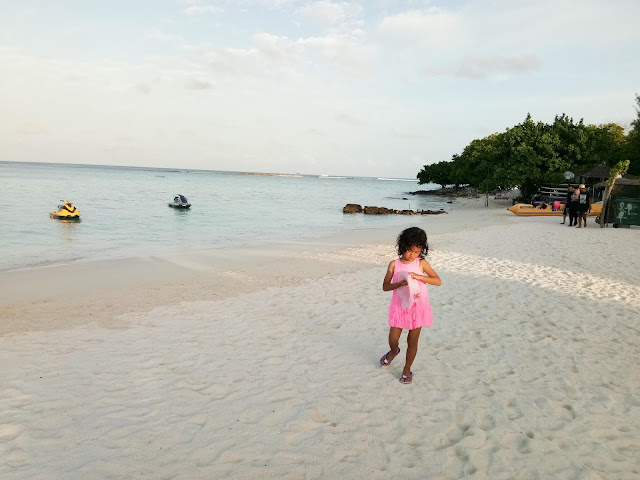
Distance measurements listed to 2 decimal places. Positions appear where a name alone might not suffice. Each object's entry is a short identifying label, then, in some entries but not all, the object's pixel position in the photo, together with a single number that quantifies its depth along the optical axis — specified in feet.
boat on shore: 87.47
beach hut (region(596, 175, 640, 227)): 61.05
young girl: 14.44
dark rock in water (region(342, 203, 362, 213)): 128.26
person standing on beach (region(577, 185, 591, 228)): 62.59
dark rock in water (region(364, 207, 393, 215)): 124.77
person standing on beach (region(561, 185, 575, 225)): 62.81
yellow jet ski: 82.48
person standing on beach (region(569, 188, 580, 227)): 64.34
